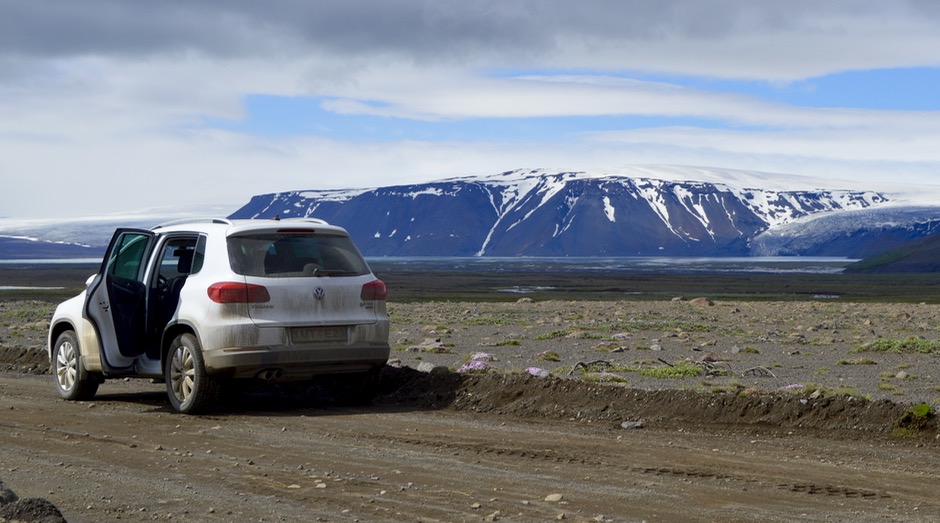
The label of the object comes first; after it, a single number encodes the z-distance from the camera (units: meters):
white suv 13.54
